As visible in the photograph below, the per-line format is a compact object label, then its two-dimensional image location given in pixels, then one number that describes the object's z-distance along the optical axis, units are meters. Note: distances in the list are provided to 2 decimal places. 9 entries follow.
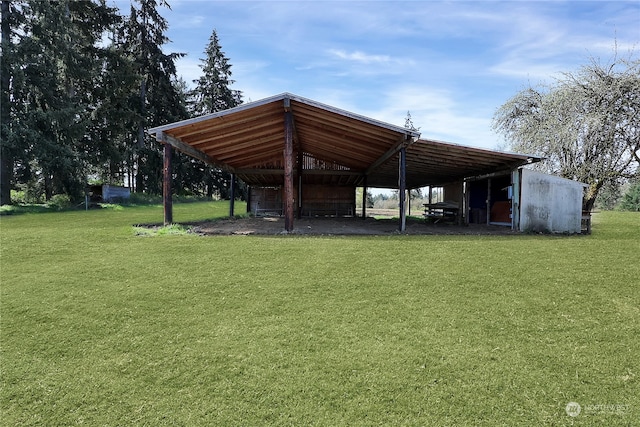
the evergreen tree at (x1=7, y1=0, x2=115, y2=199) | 18.75
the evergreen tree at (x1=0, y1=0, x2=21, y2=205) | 18.08
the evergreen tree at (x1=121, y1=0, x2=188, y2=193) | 29.89
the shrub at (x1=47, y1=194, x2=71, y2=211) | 18.75
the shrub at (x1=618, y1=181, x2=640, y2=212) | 33.66
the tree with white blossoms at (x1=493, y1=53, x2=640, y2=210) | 14.62
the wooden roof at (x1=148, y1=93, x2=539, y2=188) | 9.98
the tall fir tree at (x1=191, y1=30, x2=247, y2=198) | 40.12
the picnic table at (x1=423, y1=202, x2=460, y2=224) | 16.36
